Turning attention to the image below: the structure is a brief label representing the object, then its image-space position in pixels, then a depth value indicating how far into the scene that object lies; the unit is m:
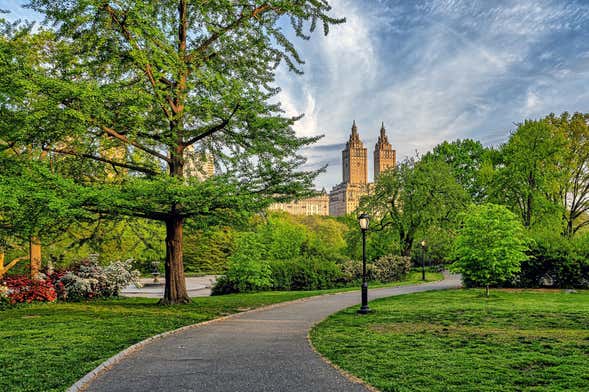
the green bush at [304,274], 25.56
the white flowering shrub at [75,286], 18.06
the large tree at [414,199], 34.38
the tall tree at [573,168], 31.77
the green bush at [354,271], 28.59
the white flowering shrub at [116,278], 19.48
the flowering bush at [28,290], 16.08
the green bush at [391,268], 32.12
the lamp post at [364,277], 13.54
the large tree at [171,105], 12.62
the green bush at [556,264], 23.45
